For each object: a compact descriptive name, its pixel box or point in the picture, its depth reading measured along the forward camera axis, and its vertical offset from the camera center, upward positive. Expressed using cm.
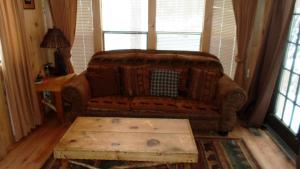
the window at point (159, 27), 353 -13
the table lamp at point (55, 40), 321 -31
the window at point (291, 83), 282 -76
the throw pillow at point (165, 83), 312 -82
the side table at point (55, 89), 307 -90
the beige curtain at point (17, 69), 260 -60
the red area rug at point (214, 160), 239 -142
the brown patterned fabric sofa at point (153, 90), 285 -88
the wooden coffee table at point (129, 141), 189 -101
